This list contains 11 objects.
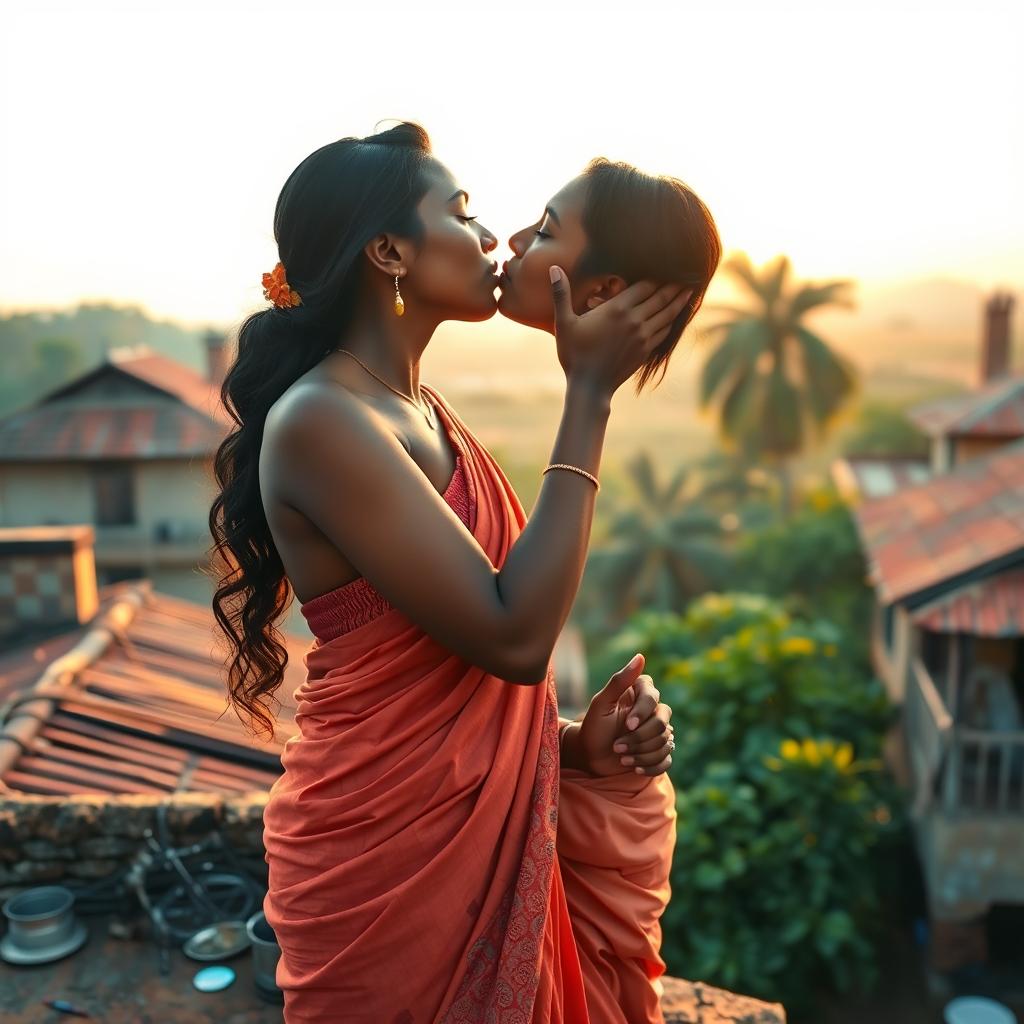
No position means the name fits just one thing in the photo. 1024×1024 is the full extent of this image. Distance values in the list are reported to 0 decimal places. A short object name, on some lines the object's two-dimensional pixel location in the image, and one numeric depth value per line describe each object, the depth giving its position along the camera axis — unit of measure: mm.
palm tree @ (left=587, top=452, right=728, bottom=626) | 25438
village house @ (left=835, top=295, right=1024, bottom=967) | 9266
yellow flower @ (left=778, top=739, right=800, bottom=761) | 9109
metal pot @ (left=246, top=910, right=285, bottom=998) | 3096
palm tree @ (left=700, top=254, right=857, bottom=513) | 27156
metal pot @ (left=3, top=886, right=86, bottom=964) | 3352
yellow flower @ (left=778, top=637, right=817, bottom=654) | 10203
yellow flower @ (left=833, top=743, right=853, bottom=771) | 9109
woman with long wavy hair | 1571
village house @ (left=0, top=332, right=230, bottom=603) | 17906
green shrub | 8414
